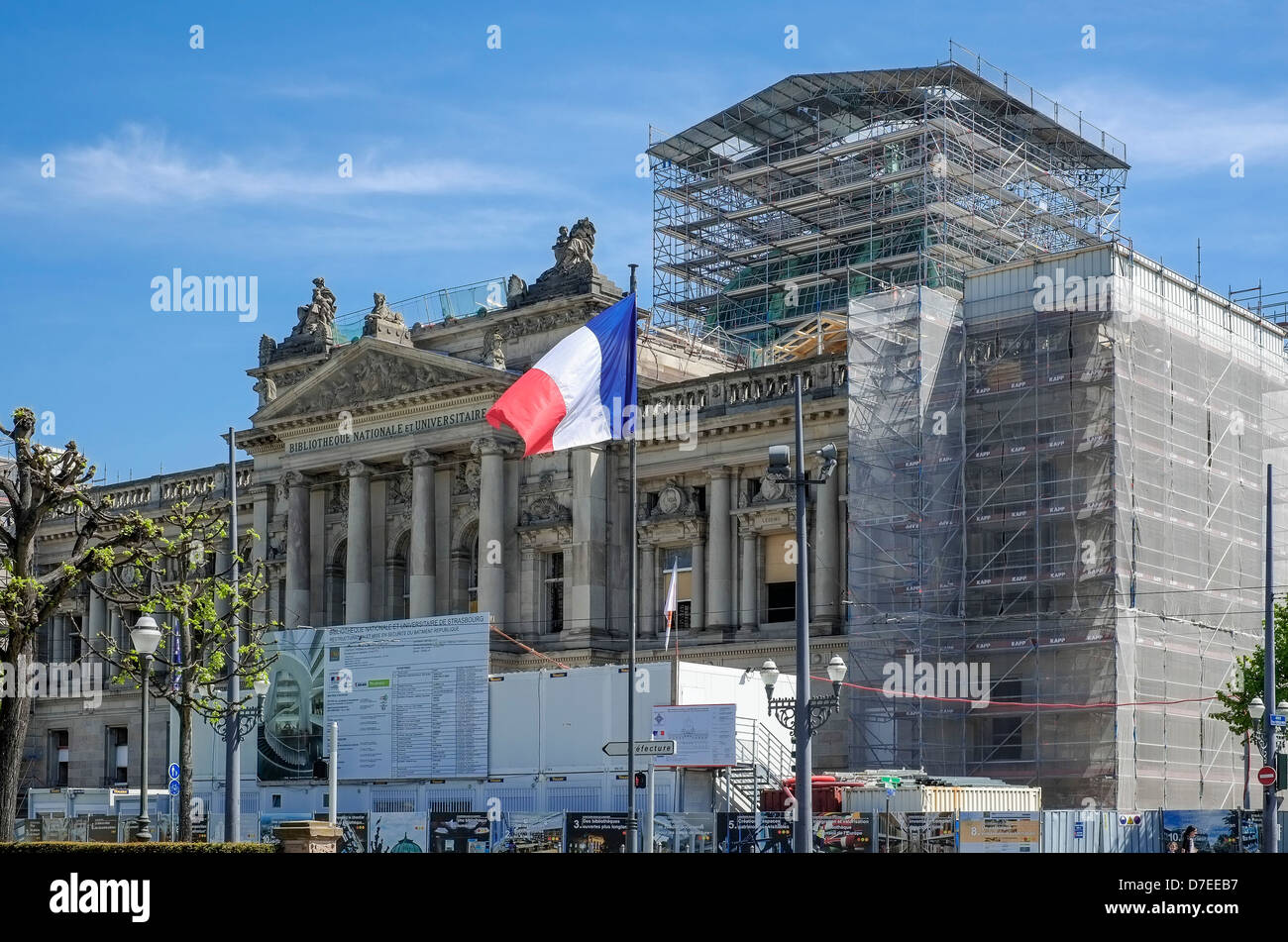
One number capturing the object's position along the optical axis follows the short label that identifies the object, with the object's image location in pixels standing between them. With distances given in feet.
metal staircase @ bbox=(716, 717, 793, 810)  126.82
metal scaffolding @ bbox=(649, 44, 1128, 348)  210.79
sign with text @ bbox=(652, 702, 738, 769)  124.26
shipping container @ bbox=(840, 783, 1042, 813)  115.24
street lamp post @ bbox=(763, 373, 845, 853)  95.81
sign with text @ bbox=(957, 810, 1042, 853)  105.91
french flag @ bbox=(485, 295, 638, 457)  102.58
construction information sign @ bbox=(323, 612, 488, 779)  147.43
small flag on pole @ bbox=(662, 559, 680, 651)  159.84
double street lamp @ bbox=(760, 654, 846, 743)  109.70
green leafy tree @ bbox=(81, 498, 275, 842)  123.85
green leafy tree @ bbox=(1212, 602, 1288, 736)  139.85
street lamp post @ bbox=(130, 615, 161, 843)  108.17
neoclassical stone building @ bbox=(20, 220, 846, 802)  183.21
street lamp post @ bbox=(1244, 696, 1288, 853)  114.73
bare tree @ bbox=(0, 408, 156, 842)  107.55
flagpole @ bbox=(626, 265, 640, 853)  106.22
